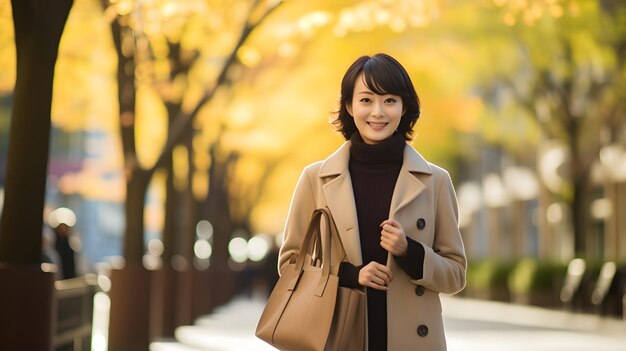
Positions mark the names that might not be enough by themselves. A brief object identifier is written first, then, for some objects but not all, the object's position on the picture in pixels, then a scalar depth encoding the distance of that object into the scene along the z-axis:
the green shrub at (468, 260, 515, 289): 38.41
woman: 4.86
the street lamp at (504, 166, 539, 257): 46.62
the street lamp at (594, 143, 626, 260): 34.03
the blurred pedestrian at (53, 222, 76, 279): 17.00
